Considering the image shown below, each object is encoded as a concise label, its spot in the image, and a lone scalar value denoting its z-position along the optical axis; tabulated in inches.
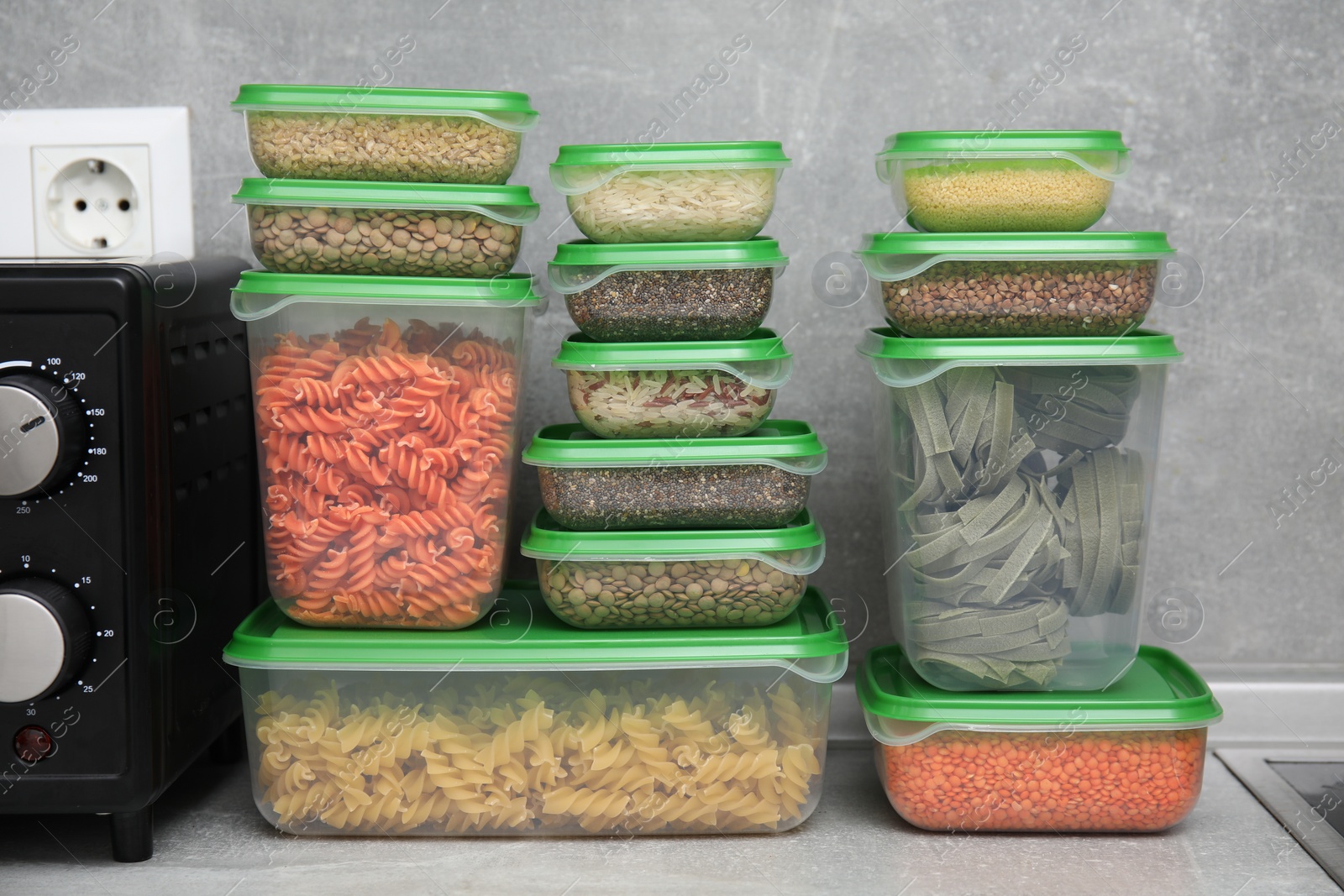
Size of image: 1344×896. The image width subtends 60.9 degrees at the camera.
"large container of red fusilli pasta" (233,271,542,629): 32.2
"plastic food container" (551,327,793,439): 33.0
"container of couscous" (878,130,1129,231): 32.4
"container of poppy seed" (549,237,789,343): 32.9
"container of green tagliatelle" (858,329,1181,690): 32.7
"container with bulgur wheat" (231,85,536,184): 31.5
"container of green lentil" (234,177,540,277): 31.8
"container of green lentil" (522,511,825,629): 33.0
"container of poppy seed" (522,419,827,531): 33.1
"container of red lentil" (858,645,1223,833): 32.9
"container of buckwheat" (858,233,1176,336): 32.1
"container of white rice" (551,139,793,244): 32.6
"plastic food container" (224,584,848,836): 32.8
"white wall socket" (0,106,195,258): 38.0
